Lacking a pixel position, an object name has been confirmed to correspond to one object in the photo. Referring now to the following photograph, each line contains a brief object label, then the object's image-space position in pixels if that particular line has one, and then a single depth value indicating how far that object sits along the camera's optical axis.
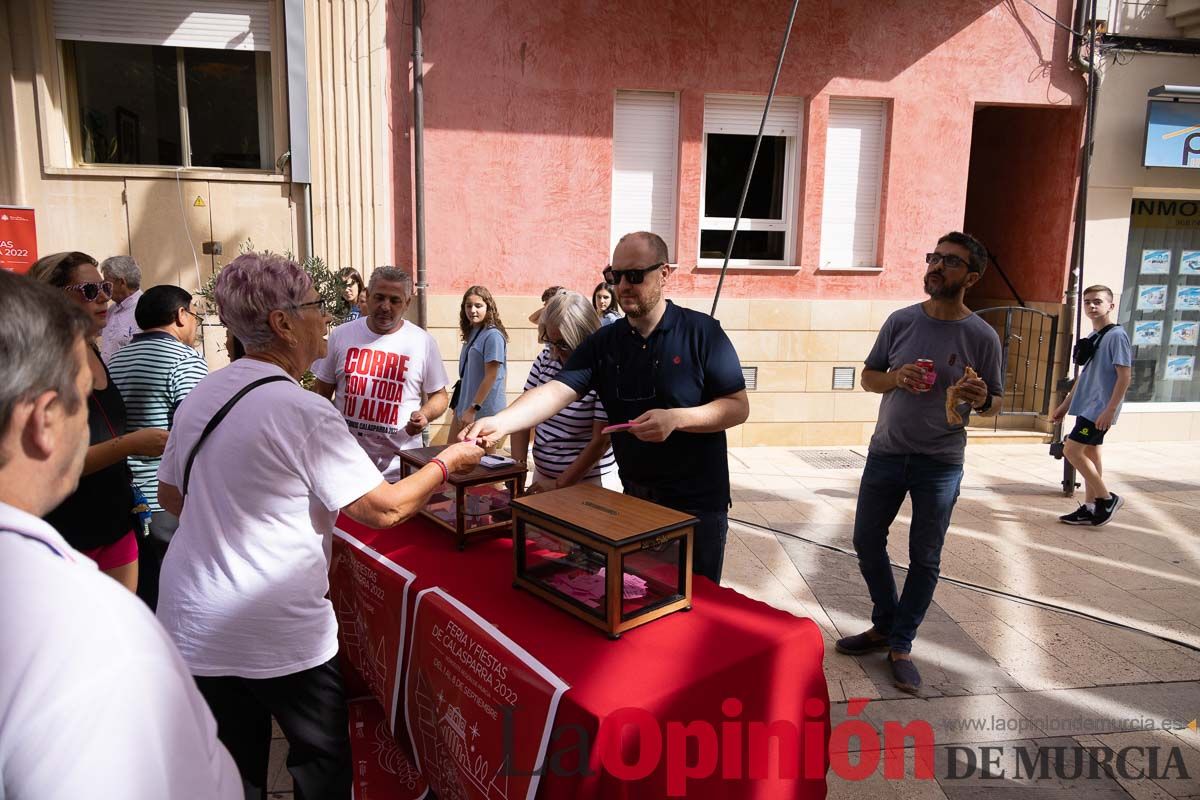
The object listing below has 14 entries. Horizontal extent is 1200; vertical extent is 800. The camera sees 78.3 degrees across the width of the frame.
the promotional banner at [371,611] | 2.40
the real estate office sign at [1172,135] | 8.20
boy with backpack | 5.72
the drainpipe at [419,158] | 7.17
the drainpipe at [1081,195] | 8.00
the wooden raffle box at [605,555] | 1.92
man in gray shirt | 3.28
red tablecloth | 1.70
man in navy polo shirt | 2.62
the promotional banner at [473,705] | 1.78
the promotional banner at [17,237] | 5.70
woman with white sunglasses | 2.53
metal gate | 8.70
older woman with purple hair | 1.83
